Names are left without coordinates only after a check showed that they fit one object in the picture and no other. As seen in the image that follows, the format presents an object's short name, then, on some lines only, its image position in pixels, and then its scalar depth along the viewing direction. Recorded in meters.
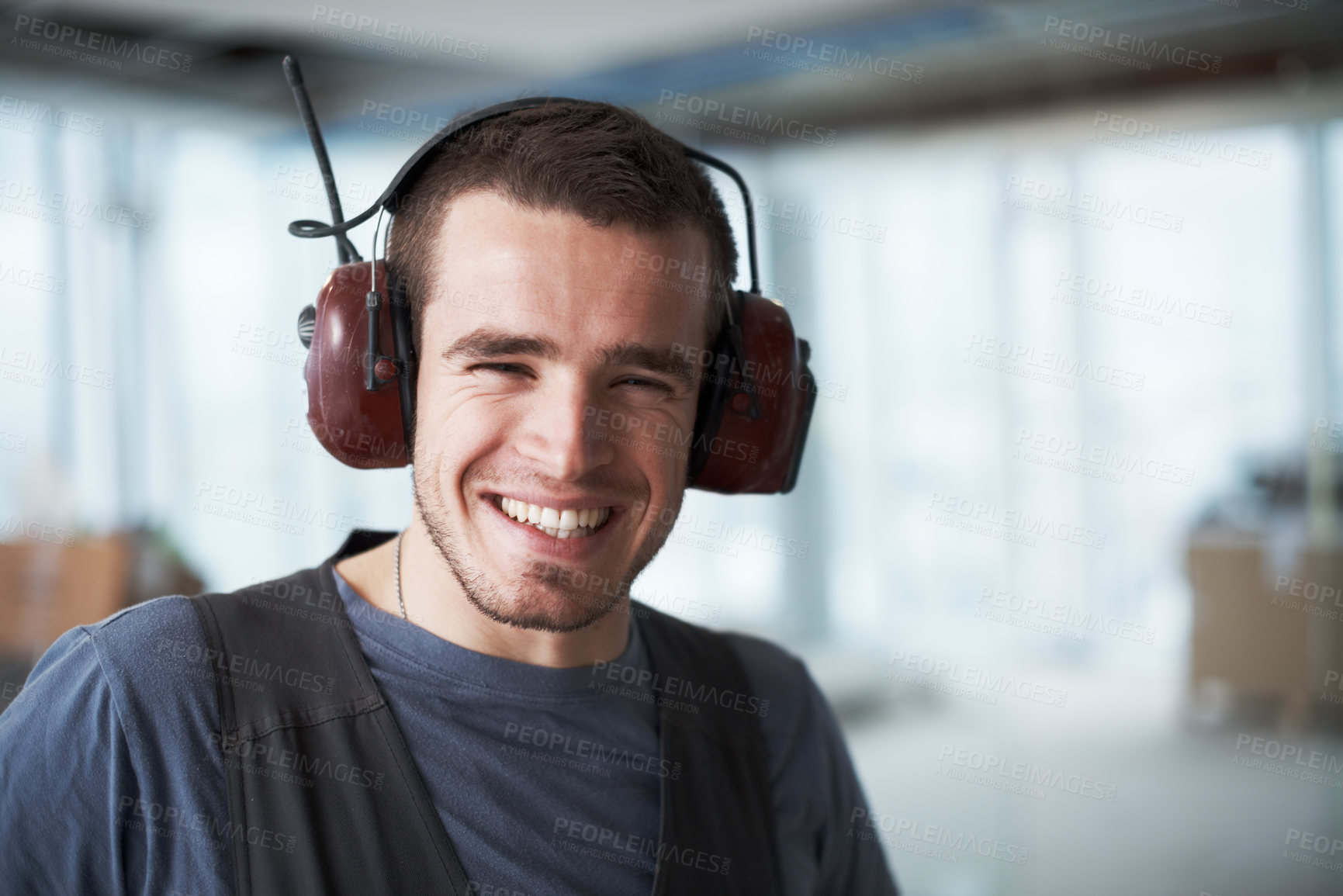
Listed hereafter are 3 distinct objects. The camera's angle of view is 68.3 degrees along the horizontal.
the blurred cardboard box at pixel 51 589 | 2.87
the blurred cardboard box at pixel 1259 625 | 3.82
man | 0.88
